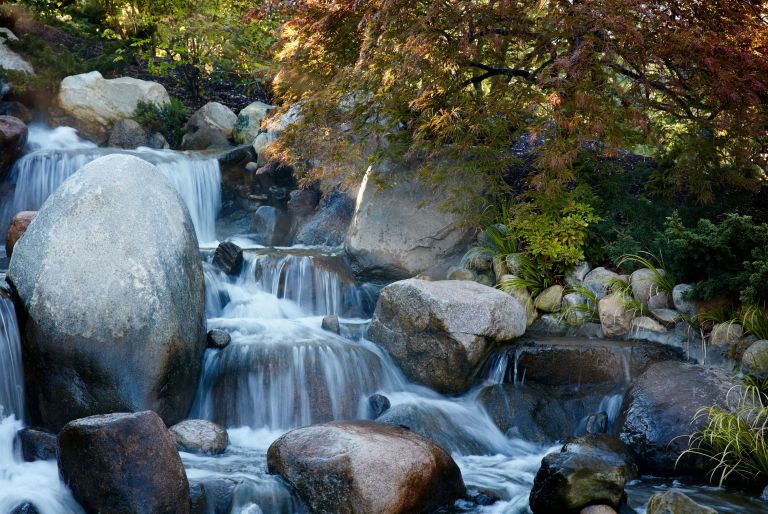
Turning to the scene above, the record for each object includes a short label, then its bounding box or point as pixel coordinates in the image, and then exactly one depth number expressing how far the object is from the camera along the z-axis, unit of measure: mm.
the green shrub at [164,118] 12305
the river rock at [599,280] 7566
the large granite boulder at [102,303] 5438
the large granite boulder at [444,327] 6676
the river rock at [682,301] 6785
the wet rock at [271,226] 10656
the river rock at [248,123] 12625
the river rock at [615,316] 7125
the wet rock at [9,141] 9875
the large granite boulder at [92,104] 11859
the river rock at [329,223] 10282
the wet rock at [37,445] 4957
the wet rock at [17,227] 7961
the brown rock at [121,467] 4328
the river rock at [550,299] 7671
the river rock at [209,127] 12477
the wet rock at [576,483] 4754
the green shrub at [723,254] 6184
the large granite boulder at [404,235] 9023
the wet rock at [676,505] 4228
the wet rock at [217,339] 6727
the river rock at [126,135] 11867
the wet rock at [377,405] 6414
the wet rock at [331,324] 7566
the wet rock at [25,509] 4270
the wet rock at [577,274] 7824
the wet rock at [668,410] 5637
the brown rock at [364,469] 4633
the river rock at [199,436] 5582
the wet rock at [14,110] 11133
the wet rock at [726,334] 6324
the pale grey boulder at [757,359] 5957
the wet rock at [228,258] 8523
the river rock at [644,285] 7125
